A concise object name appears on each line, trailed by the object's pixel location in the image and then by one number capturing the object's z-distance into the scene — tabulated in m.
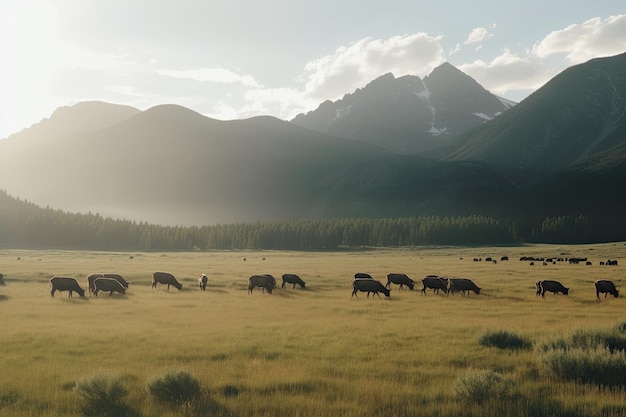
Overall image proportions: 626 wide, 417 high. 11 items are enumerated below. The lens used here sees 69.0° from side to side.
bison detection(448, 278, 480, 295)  39.44
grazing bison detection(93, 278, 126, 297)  36.34
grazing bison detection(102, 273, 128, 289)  41.80
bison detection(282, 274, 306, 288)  44.93
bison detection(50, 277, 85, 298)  35.25
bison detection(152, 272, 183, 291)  43.50
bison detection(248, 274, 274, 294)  40.80
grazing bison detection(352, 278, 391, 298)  37.56
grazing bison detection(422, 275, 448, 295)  40.75
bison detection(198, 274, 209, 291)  42.06
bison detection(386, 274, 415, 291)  43.59
